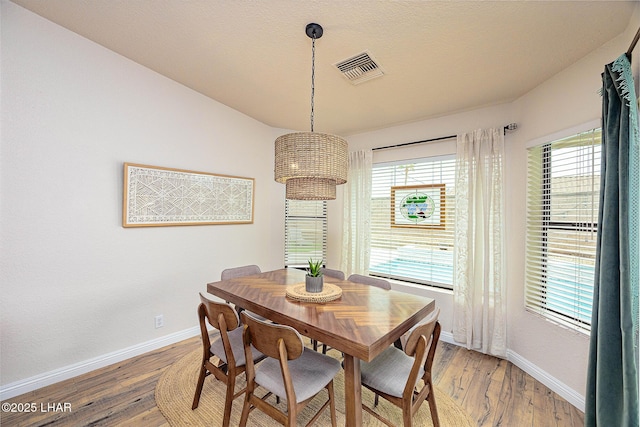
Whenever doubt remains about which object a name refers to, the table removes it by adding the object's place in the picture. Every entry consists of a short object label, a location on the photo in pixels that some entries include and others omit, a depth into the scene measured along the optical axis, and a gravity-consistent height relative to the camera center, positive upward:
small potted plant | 1.99 -0.53
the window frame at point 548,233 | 1.95 -0.16
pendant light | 1.75 +0.39
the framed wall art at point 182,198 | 2.48 +0.13
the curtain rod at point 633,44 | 1.37 +0.96
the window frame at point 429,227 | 3.00 -0.12
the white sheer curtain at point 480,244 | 2.62 -0.31
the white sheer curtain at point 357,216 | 3.55 -0.05
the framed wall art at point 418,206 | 3.08 +0.09
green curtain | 1.28 -0.29
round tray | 1.87 -0.62
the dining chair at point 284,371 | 1.31 -0.97
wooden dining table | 1.35 -0.65
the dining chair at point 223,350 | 1.56 -0.97
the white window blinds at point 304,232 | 3.93 -0.32
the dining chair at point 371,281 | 2.37 -0.66
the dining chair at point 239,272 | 2.56 -0.64
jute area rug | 1.78 -1.44
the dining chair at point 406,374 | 1.35 -0.97
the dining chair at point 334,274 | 2.69 -0.66
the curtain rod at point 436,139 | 2.57 +0.88
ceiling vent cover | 2.08 +1.22
